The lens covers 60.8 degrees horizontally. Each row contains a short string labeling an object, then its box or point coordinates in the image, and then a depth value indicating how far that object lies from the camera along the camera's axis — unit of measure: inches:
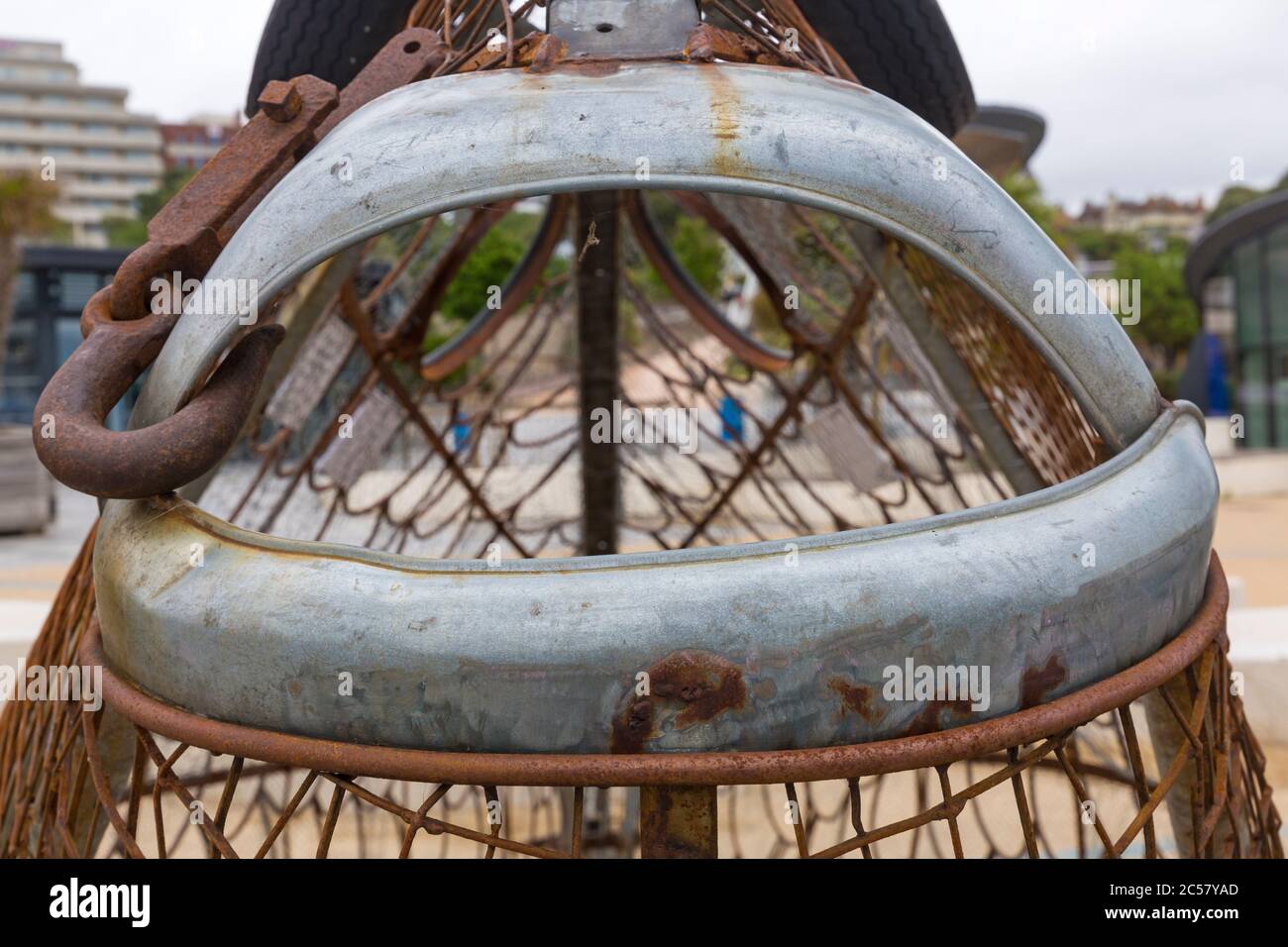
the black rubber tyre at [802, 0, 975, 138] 52.1
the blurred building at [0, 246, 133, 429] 494.3
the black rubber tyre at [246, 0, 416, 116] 53.4
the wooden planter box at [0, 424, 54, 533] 276.8
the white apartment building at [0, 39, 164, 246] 1658.5
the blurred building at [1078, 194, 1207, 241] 1873.8
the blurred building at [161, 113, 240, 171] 1577.3
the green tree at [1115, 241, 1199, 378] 915.4
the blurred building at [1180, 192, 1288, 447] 423.5
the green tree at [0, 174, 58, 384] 333.7
